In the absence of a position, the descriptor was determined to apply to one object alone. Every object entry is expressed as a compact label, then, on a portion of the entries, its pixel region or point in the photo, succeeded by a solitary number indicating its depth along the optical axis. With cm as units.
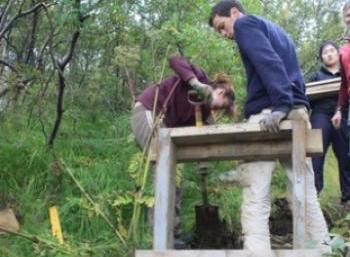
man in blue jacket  365
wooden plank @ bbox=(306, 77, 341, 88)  577
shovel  518
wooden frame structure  346
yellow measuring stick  458
